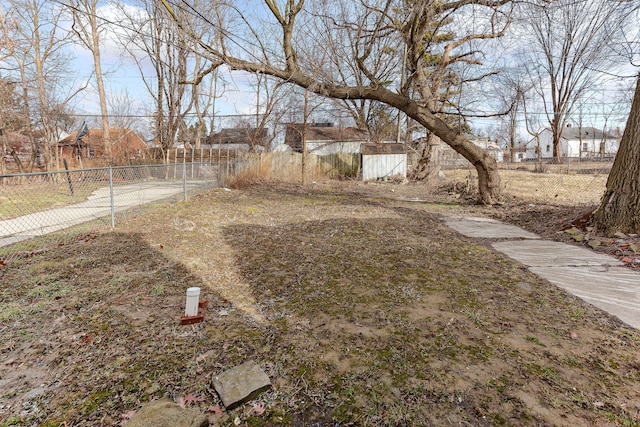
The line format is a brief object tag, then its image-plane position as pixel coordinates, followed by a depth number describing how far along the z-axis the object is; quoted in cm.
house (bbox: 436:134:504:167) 2625
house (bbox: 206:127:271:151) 1612
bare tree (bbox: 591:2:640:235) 457
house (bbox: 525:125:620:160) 4700
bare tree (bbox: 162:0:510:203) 707
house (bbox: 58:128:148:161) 1652
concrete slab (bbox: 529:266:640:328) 273
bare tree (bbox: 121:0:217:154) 1697
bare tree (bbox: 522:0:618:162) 2077
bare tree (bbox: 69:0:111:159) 1508
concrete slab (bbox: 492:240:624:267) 396
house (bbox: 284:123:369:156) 2044
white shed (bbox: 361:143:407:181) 1736
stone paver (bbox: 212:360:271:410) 176
